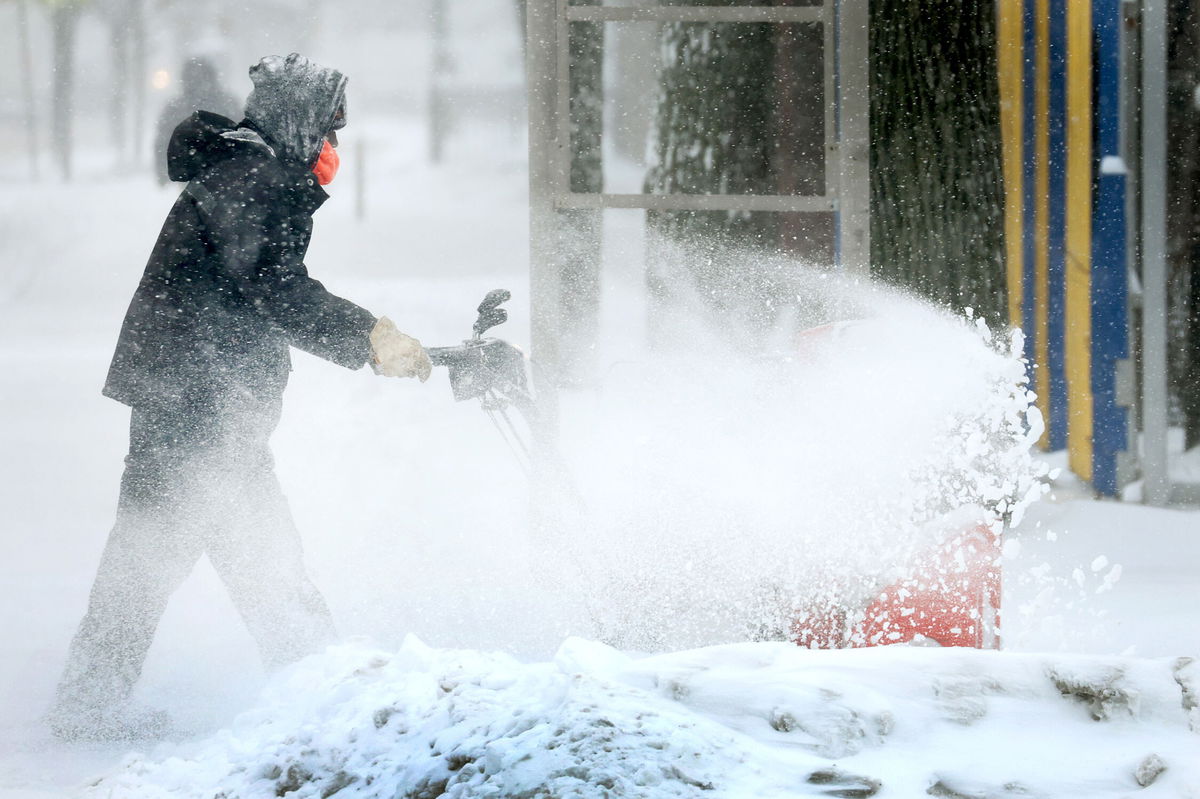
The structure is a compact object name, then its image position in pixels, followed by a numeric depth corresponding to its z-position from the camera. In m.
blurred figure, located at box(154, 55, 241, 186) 31.85
